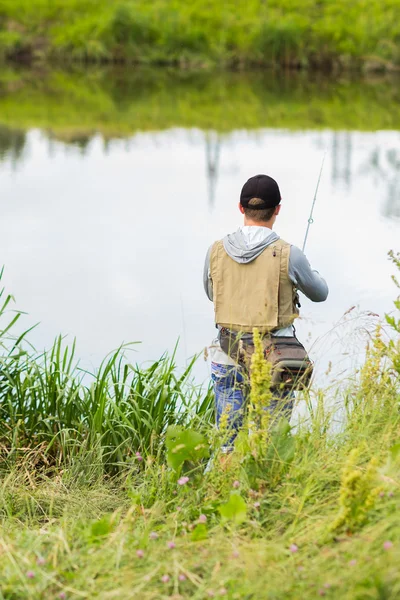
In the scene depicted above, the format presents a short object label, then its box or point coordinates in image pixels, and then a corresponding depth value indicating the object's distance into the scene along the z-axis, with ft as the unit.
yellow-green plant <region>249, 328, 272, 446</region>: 18.31
